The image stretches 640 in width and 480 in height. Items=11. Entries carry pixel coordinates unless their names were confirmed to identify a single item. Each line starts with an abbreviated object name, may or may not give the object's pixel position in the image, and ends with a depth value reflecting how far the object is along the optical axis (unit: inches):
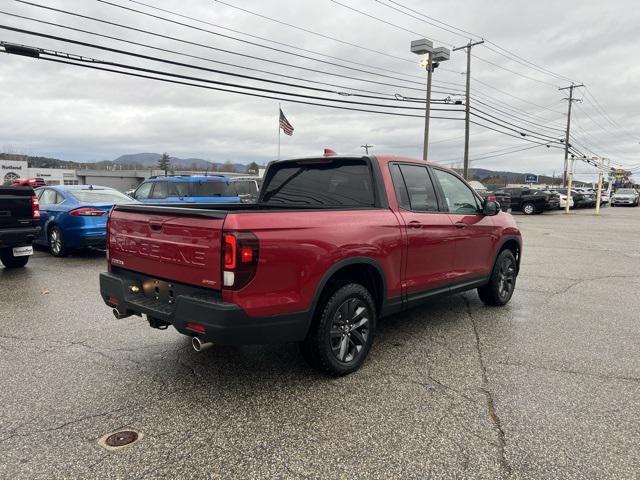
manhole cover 112.1
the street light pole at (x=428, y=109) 859.6
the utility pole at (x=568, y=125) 1994.7
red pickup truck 124.3
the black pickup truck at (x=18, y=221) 298.2
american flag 997.8
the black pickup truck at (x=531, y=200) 1134.4
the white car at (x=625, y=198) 1638.8
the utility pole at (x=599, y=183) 1138.3
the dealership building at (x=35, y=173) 2667.3
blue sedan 361.7
